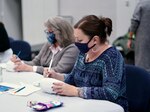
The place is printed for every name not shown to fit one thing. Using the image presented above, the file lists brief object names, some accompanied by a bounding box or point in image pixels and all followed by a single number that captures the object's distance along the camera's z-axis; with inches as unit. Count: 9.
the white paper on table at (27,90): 74.6
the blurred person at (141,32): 152.1
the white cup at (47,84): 73.0
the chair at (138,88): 80.5
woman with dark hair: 71.4
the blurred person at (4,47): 126.7
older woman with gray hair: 102.8
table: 63.7
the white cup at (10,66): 99.1
